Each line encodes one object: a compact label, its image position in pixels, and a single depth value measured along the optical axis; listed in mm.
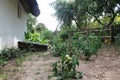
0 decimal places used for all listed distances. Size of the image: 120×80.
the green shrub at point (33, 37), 5479
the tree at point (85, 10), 7029
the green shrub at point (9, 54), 3267
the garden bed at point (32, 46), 4345
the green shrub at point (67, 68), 2131
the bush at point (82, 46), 3437
